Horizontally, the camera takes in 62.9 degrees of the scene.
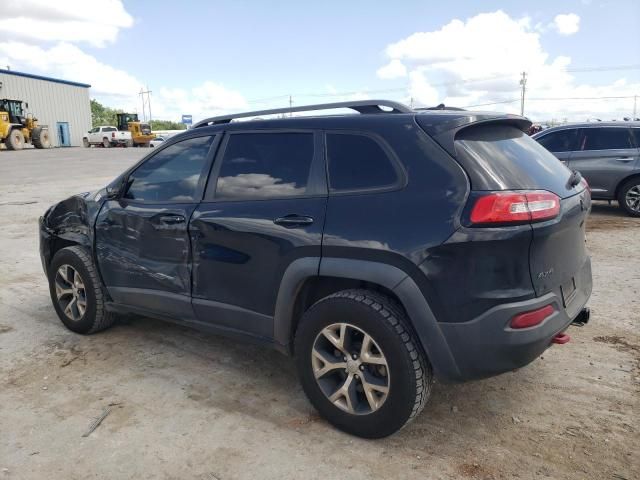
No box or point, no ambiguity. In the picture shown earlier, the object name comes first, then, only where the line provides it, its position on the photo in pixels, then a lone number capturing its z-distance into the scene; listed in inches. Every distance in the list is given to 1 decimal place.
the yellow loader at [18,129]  1278.3
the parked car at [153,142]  1919.4
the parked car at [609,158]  348.2
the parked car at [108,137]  1761.8
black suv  95.4
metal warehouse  1747.0
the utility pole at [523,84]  3060.5
